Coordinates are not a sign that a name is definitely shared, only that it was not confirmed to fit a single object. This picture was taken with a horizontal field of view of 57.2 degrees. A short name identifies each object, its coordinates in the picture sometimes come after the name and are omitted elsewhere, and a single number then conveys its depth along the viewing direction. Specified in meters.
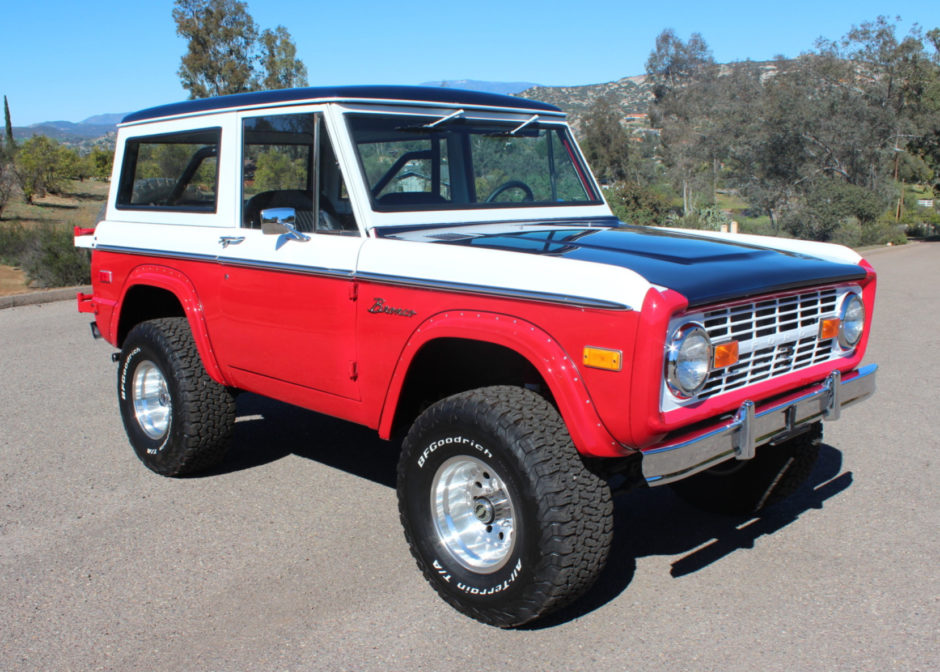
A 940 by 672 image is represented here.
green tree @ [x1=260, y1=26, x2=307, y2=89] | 33.56
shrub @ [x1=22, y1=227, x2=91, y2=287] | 13.29
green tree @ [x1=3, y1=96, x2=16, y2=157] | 26.83
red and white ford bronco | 3.07
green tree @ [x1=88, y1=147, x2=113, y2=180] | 42.61
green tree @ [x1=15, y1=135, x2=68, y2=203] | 26.77
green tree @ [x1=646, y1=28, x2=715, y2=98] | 82.44
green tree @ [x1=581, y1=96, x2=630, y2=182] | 52.34
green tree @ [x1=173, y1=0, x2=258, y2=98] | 33.50
